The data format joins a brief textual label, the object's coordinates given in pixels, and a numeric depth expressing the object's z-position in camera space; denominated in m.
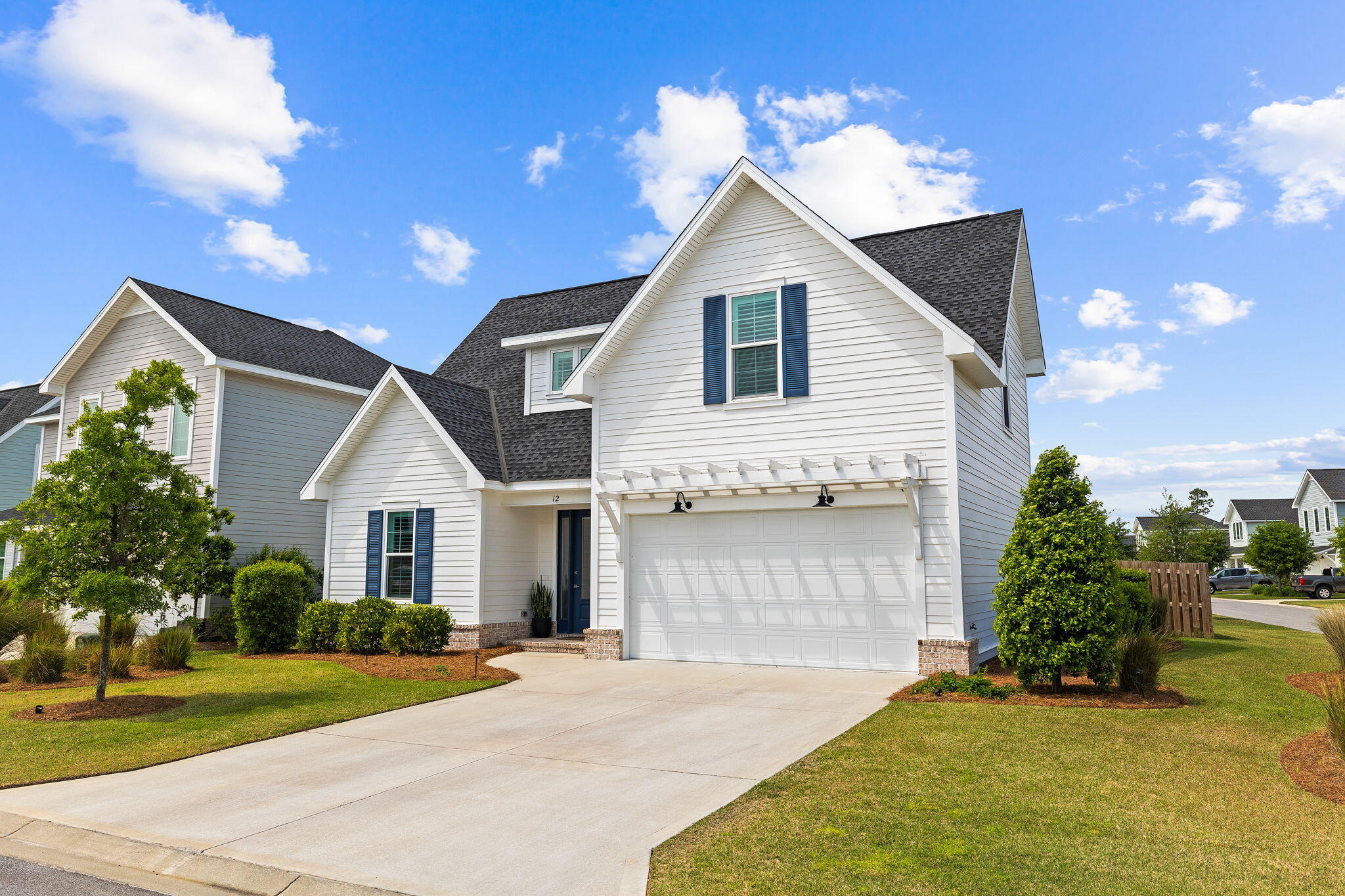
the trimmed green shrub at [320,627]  17.16
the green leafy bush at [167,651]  15.10
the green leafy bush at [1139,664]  10.69
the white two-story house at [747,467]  13.42
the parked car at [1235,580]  54.84
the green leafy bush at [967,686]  10.93
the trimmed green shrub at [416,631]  16.14
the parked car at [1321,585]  43.09
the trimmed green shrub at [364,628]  16.55
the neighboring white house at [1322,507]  58.88
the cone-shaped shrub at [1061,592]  10.58
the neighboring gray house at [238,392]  21.53
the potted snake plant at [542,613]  18.12
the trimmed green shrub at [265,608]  17.42
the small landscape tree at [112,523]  11.42
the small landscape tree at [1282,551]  47.81
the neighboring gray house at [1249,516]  74.00
